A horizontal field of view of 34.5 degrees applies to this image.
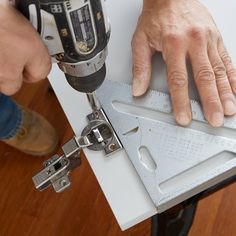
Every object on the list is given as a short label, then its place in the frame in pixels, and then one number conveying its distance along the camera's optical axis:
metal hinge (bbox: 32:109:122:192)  0.61
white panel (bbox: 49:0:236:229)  0.57
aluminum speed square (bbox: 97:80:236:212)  0.56
